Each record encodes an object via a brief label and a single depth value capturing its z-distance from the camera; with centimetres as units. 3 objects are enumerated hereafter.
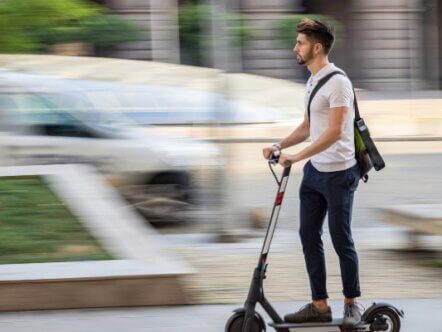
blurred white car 1488
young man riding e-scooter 768
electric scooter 786
